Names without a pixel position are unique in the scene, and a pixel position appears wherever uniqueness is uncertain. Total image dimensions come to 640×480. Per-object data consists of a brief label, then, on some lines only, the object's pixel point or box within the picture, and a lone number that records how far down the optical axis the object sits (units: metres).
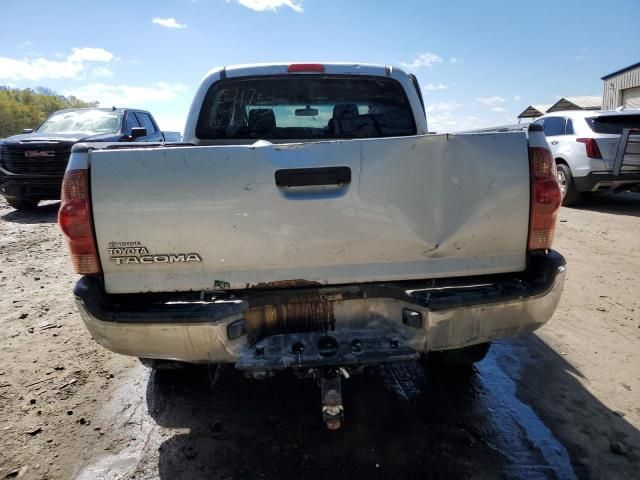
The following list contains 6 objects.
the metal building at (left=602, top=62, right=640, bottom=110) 25.42
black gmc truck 8.89
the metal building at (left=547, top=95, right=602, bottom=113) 36.21
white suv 8.23
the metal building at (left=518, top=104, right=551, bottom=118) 41.15
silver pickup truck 2.01
